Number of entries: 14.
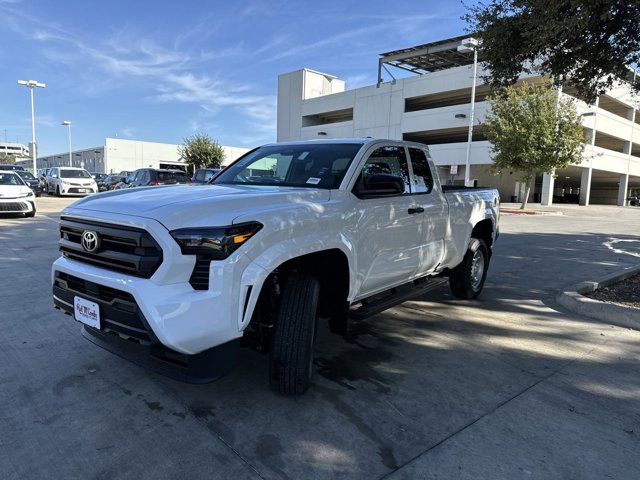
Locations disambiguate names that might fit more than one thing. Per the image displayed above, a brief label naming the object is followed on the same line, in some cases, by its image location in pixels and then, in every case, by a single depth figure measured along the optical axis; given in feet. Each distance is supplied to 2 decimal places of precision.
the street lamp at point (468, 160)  94.79
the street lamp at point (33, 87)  131.25
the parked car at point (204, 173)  48.13
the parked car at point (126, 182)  62.00
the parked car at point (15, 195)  45.85
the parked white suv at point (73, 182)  85.40
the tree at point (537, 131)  81.30
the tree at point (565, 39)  19.12
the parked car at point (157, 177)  57.52
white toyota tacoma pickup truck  8.94
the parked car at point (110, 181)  99.56
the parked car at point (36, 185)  87.56
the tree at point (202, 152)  164.25
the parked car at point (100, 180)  108.06
